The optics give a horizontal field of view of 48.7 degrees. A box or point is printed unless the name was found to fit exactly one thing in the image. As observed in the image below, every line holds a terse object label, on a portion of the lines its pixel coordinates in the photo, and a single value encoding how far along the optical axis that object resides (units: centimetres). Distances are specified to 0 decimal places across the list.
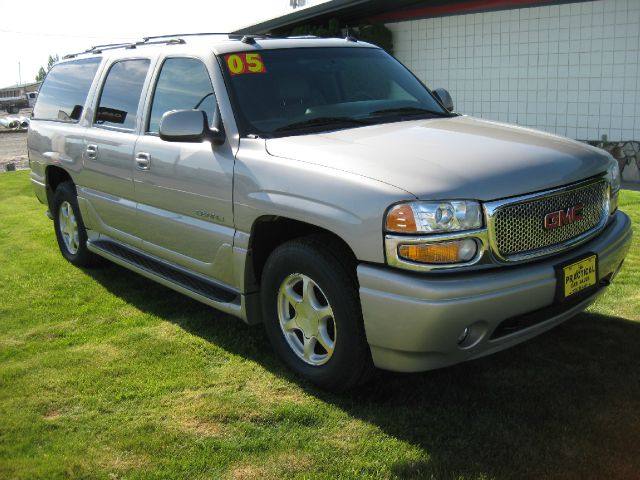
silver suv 321
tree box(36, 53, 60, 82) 14375
